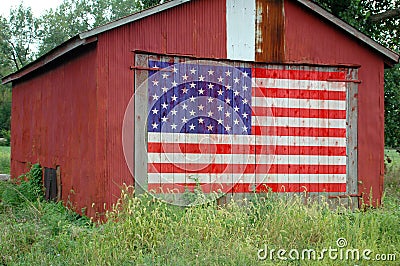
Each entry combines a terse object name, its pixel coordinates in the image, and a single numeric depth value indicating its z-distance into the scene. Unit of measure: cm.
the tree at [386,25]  1744
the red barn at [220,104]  1075
